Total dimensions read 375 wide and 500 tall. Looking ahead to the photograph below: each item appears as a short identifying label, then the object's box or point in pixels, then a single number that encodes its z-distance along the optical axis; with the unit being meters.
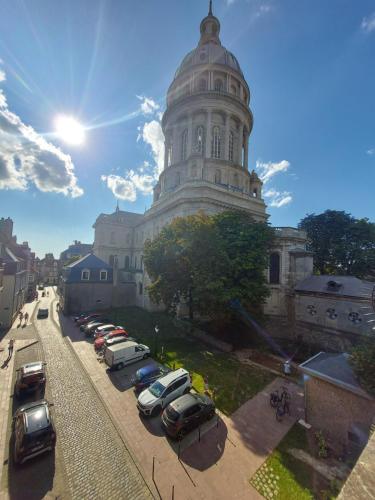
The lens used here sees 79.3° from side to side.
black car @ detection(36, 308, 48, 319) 30.54
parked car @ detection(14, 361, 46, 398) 12.61
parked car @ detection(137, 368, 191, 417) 11.54
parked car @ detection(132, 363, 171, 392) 13.70
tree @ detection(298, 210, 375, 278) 37.23
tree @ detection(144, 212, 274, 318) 19.28
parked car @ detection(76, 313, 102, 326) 26.62
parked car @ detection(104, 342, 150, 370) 16.22
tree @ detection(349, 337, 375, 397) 9.14
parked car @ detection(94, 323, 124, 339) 21.83
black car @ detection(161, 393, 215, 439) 9.97
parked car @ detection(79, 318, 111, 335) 23.39
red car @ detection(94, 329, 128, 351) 19.64
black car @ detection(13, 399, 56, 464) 8.53
